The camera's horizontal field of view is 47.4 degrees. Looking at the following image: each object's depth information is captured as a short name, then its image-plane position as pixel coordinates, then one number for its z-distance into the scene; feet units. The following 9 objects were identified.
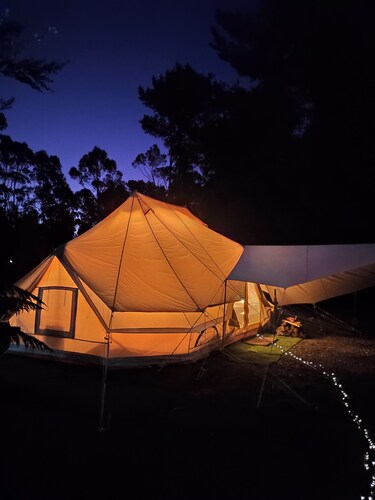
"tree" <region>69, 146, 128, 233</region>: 94.02
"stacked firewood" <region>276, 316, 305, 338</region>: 33.47
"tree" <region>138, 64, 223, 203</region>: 65.77
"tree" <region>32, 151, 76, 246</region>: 102.06
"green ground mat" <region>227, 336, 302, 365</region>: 25.38
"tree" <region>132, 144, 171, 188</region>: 84.23
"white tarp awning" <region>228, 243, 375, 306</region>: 24.76
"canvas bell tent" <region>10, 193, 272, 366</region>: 21.65
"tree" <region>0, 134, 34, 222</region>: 99.14
